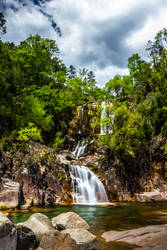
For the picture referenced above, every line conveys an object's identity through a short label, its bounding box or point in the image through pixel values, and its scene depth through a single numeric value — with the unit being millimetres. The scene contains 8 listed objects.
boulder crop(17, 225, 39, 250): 4184
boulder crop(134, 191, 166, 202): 14523
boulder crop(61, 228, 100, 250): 4633
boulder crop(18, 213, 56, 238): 4941
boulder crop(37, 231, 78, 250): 4285
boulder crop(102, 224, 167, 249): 5049
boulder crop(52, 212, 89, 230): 6184
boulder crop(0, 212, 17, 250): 3544
